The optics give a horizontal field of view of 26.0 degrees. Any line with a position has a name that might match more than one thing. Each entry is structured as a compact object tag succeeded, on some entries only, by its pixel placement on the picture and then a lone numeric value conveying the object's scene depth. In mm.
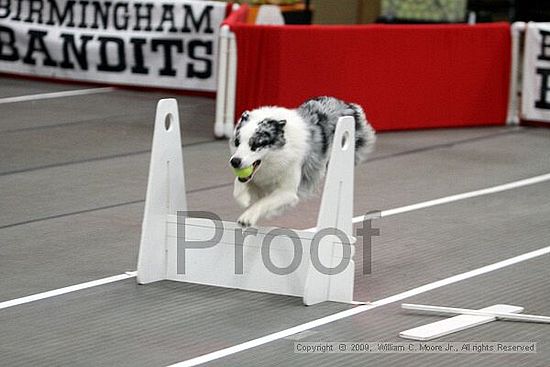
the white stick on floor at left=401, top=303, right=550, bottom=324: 6824
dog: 6789
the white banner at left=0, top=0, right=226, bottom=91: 15195
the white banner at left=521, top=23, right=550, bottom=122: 13945
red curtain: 12836
